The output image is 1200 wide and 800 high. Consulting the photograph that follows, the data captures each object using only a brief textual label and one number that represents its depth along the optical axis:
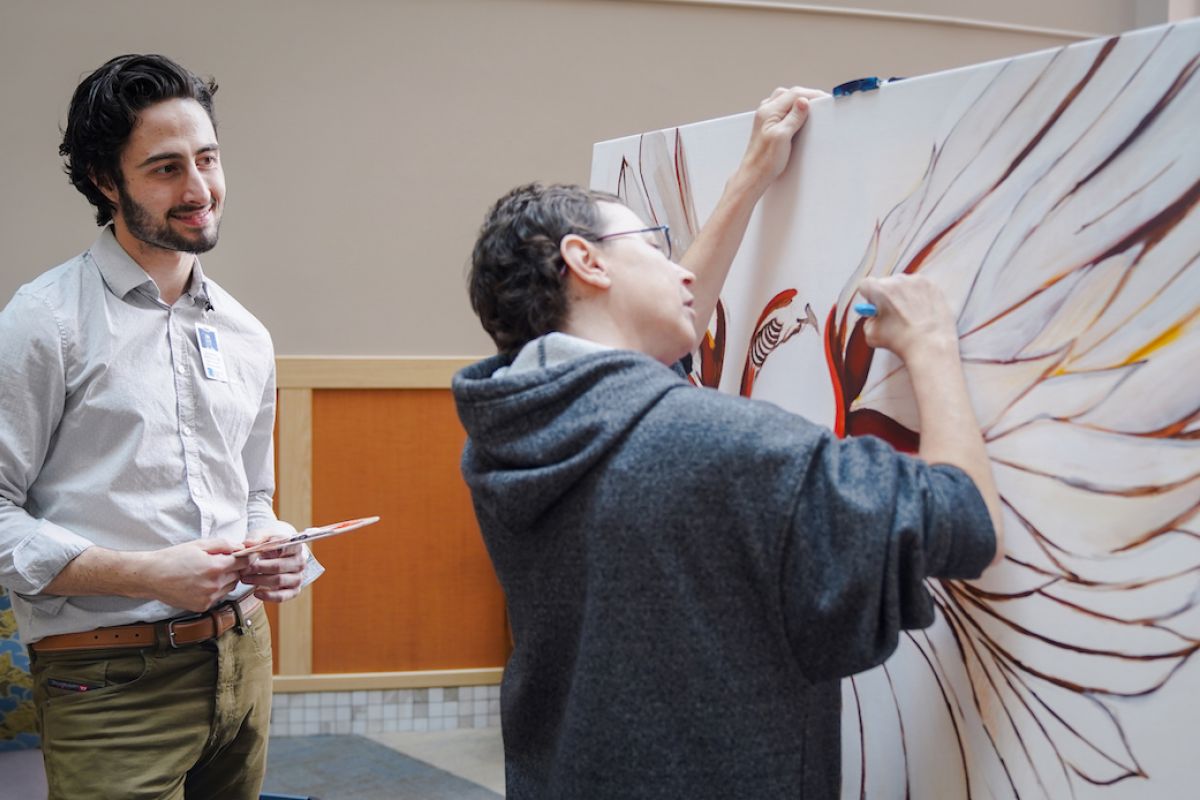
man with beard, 1.58
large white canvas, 1.11
